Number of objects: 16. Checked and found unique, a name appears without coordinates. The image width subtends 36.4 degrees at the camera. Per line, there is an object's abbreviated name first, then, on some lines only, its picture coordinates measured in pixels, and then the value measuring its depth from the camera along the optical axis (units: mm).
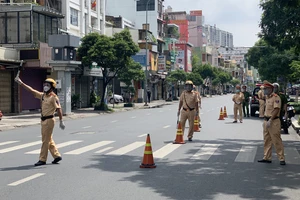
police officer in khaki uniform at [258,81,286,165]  10109
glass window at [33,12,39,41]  31516
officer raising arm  9789
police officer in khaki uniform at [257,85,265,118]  16258
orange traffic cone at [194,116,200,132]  18450
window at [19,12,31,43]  31172
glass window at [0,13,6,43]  31562
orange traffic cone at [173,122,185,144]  13746
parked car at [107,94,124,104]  49547
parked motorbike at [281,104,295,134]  17644
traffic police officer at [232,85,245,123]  23031
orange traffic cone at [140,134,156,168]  9469
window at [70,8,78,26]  38688
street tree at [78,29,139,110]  33781
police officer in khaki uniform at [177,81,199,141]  14672
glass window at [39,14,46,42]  32375
